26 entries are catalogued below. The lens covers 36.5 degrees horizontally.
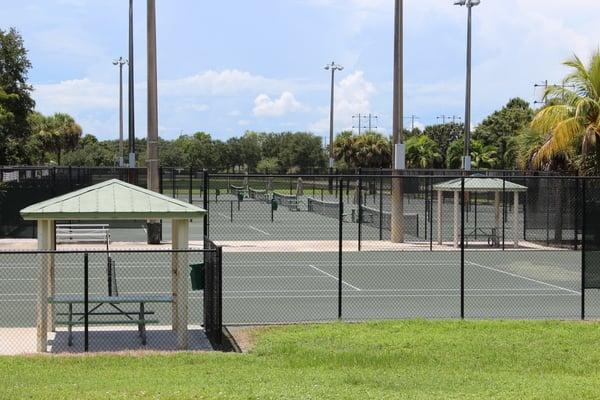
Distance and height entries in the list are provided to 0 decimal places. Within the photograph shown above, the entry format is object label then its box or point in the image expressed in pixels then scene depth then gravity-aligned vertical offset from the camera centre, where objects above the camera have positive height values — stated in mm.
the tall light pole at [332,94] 69938 +5849
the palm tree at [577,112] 28203 +1801
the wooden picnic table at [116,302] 13348 -2046
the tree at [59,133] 98500 +3771
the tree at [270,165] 94688 +355
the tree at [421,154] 84375 +1372
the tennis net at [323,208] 48806 -2238
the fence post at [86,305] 12423 -1913
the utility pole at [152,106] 30094 +2076
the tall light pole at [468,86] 41603 +3770
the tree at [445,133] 101438 +4043
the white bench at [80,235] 29448 -2235
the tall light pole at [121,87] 68969 +6064
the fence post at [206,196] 16452 -605
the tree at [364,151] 89312 +1711
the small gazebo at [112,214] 13109 -681
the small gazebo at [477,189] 32000 -718
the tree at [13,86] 47562 +4316
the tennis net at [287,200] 53869 -1985
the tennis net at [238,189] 57519 -1474
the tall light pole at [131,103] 43722 +3432
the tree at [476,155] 76750 +1175
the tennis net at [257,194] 57462 -1776
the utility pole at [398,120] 32938 +1833
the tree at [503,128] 77688 +3924
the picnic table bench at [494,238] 32625 -2535
